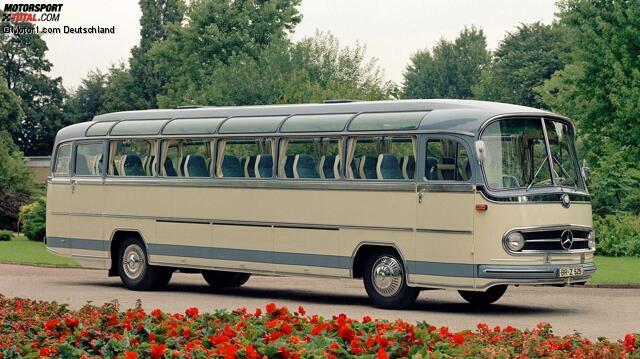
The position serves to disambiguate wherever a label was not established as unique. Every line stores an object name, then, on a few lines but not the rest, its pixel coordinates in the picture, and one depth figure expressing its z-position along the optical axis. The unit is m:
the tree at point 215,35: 75.50
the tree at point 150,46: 95.06
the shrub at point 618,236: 34.72
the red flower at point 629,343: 10.40
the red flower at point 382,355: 9.02
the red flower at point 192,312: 12.37
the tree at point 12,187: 54.06
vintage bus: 18.53
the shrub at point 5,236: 45.88
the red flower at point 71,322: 11.66
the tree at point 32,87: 91.38
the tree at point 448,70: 109.56
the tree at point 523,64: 86.75
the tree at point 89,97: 98.19
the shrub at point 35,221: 45.03
